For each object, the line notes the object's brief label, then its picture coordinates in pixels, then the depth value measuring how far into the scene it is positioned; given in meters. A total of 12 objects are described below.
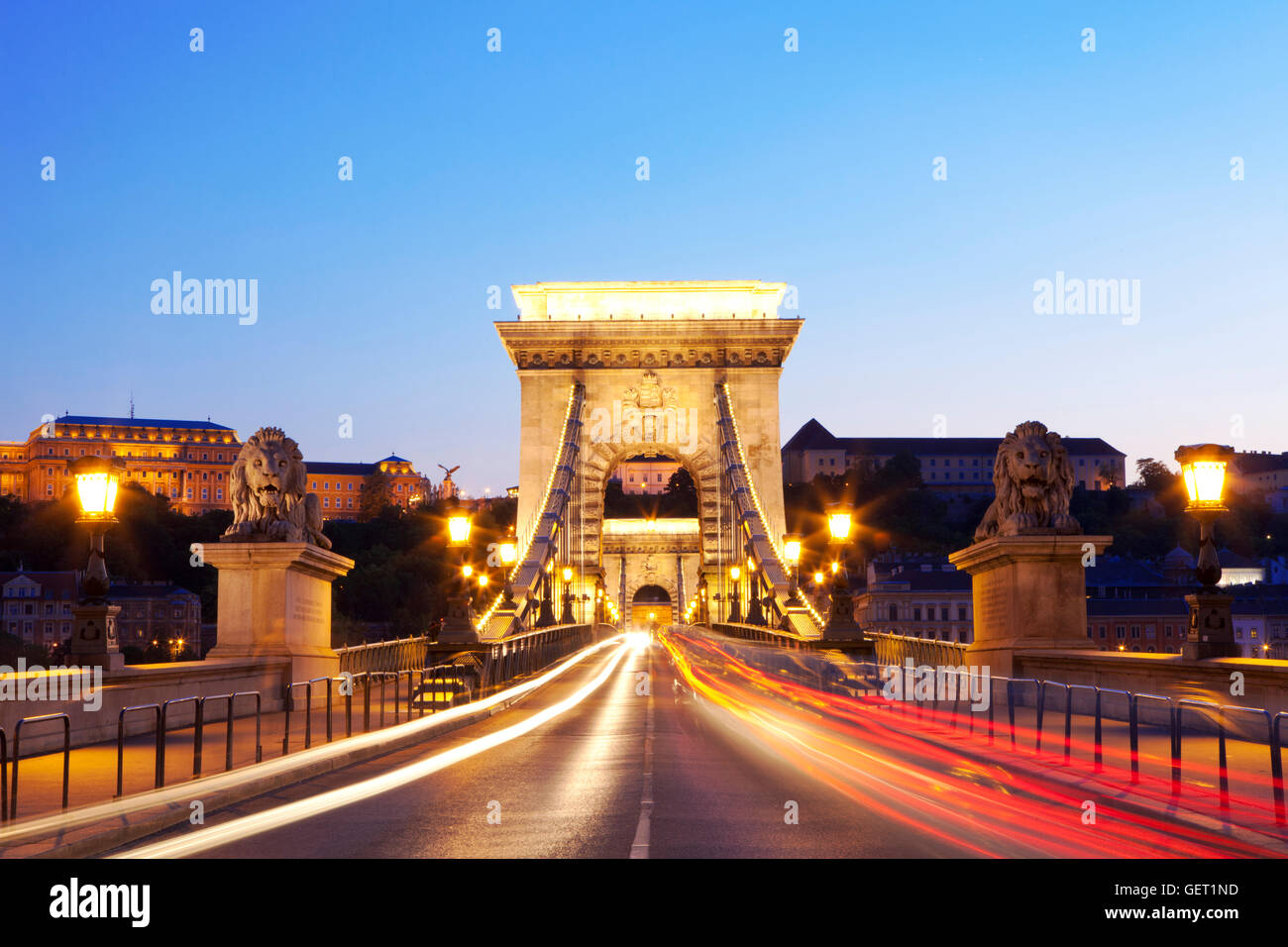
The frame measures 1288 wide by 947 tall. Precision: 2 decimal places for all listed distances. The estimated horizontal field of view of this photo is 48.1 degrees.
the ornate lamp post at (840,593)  28.31
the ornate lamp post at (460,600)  26.84
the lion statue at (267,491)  21.11
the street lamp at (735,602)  79.25
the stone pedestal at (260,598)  20.67
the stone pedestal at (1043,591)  19.50
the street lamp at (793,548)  40.06
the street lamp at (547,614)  55.83
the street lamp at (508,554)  43.30
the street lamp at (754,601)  56.78
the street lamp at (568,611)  69.21
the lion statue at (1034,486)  20.03
